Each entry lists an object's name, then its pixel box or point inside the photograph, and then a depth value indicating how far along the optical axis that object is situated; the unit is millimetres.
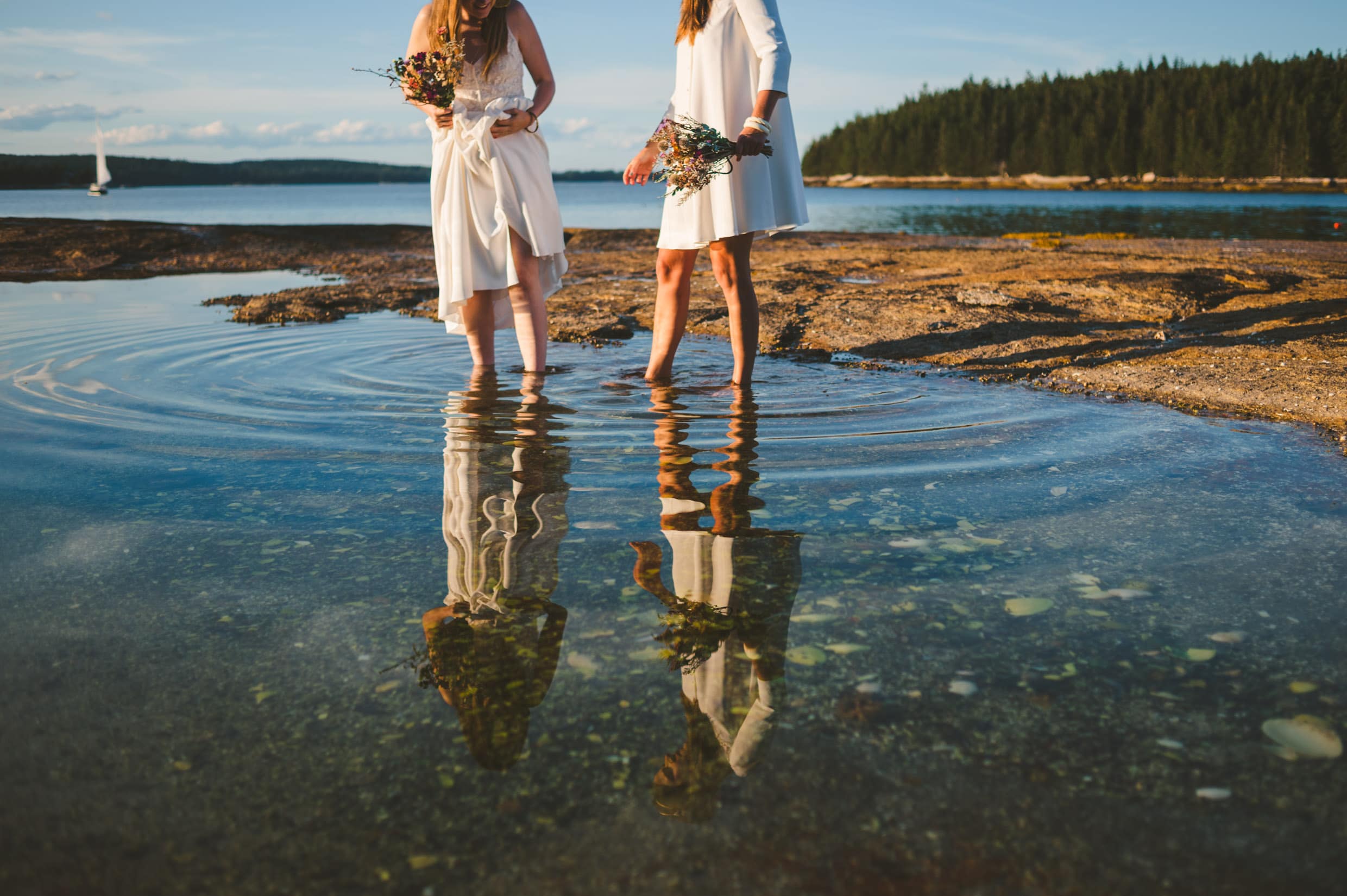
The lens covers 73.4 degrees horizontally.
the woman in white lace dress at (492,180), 4285
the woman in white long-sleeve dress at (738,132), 3936
